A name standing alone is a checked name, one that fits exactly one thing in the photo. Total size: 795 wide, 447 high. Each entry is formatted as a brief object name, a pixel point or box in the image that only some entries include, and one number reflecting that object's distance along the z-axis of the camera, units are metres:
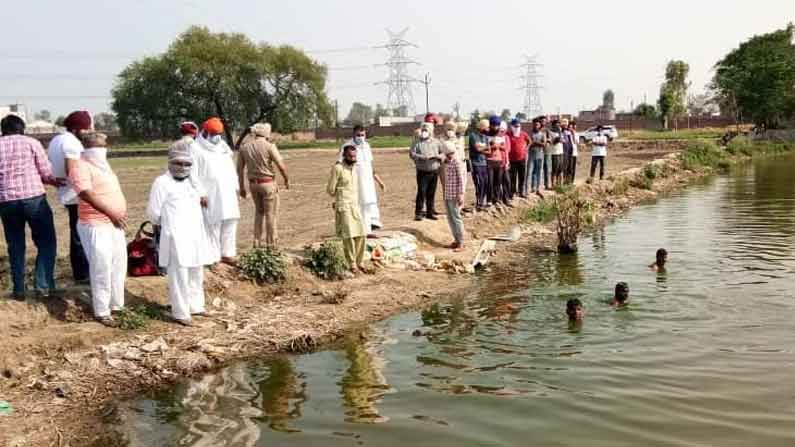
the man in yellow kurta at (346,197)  9.24
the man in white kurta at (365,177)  10.29
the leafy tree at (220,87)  49.91
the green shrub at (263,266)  8.62
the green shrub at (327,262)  9.30
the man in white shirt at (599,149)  18.81
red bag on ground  7.93
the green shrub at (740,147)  33.44
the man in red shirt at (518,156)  14.48
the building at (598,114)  78.00
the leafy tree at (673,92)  58.69
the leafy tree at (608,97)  131.07
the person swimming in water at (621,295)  8.29
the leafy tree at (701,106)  84.50
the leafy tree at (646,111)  67.31
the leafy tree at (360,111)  163.00
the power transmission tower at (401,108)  86.81
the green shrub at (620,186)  18.86
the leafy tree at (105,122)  105.21
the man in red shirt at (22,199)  6.61
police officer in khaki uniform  9.01
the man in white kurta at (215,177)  8.12
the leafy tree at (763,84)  42.00
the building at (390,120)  80.50
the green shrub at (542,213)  14.56
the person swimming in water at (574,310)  7.68
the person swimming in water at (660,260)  10.20
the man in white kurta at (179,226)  6.87
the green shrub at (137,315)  6.87
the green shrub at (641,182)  20.70
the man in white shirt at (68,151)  6.66
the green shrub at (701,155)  27.63
